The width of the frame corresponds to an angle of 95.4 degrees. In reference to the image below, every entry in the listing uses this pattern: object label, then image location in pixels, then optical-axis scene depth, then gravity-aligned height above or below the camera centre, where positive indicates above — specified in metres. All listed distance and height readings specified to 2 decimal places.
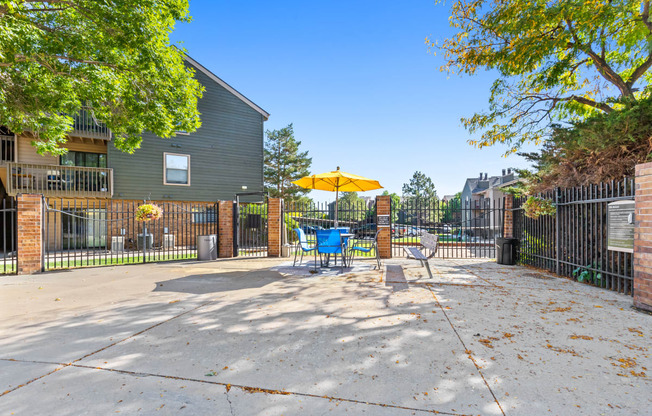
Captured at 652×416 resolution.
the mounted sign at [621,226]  4.58 -0.35
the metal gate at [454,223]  9.60 -0.70
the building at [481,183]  39.81 +3.73
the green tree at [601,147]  5.82 +1.30
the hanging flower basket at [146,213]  8.95 -0.16
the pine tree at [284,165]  35.12 +5.15
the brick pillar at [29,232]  7.20 -0.59
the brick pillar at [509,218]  9.47 -0.41
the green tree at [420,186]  59.50 +4.17
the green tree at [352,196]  60.79 +2.19
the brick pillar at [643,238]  4.09 -0.47
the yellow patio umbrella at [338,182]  8.64 +0.76
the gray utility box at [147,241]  13.32 -1.56
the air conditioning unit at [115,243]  14.03 -1.73
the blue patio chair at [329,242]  7.25 -0.88
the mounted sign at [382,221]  9.82 -0.49
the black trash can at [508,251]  8.75 -1.34
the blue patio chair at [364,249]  7.75 -1.11
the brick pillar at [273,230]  10.43 -0.82
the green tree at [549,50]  6.96 +4.31
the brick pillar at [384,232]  9.79 -0.87
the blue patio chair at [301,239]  7.80 -0.87
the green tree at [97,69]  6.74 +3.55
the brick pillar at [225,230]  10.12 -0.78
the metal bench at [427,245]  6.53 -0.92
